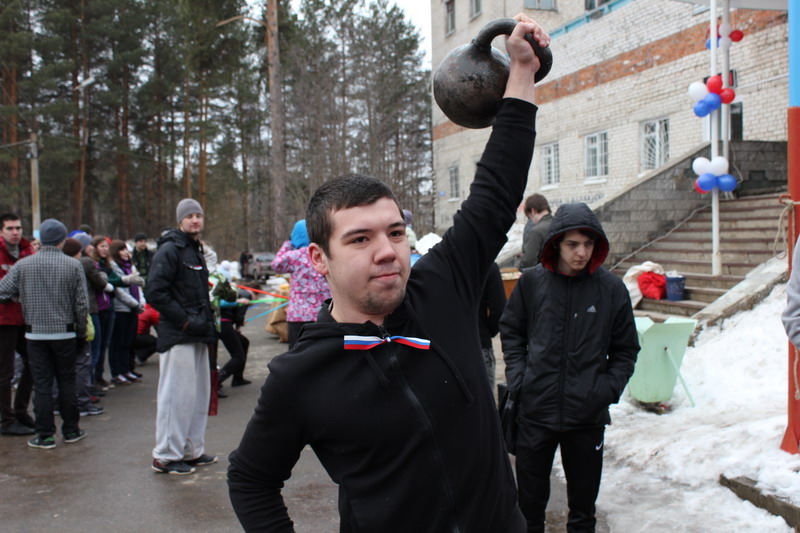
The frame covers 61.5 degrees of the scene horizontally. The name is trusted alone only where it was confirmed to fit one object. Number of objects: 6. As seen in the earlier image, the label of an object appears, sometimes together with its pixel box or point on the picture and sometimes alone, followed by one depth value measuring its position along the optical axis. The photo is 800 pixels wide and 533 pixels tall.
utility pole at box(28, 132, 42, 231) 24.56
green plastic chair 6.37
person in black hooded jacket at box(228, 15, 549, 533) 1.73
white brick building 15.19
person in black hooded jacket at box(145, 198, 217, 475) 5.52
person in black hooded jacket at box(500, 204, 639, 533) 3.59
